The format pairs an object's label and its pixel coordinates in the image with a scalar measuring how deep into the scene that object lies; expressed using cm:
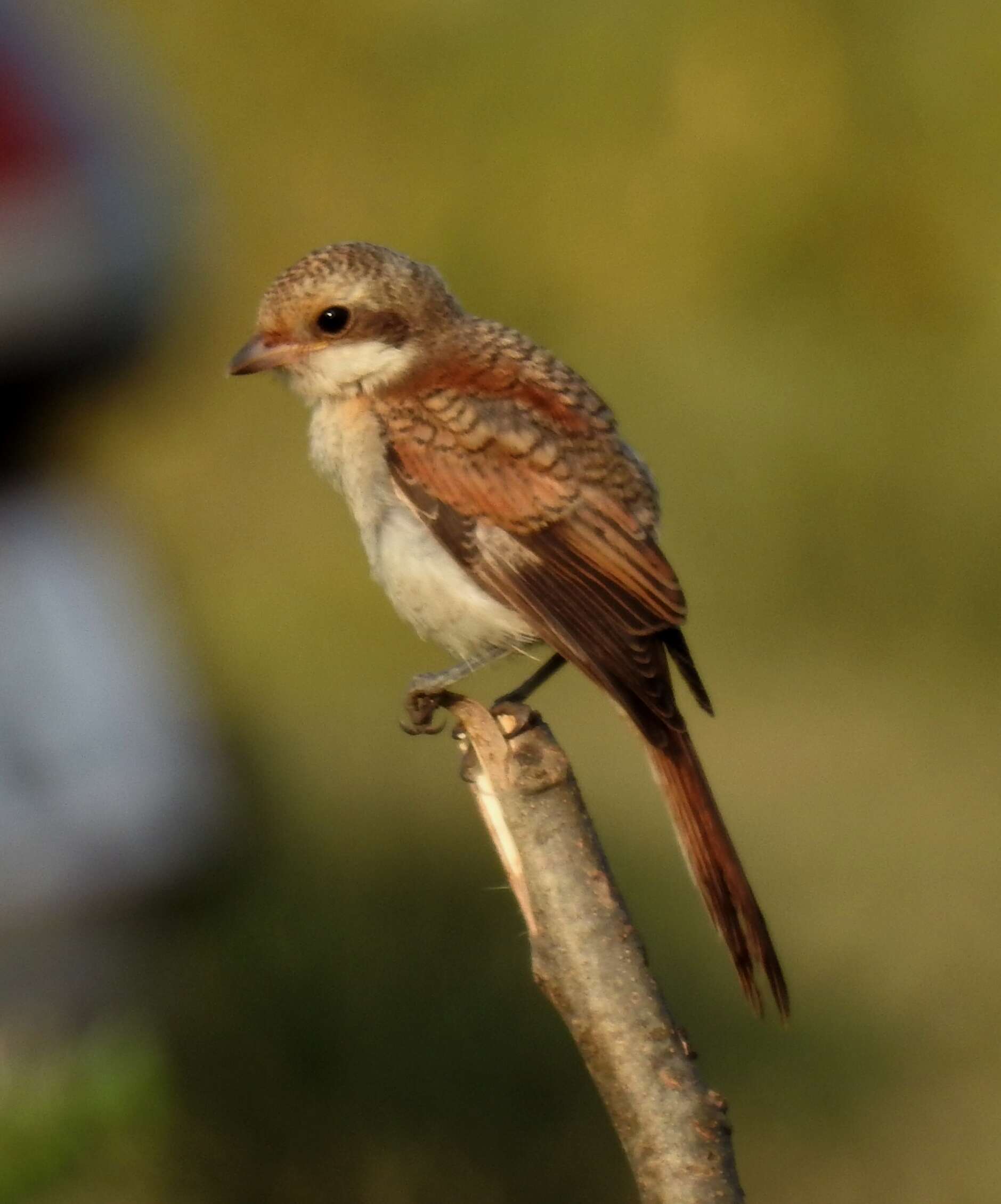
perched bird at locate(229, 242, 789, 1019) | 658
